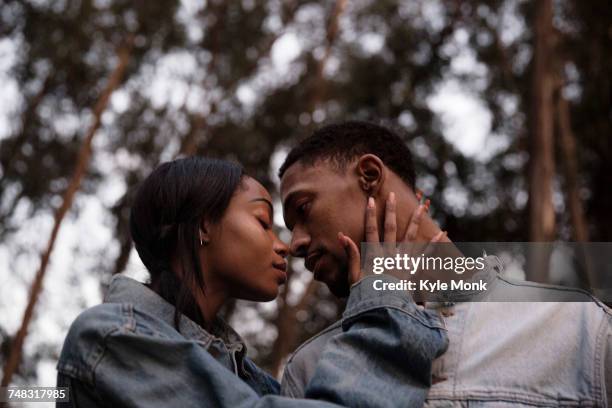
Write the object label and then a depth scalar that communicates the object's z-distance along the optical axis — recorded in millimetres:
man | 1947
